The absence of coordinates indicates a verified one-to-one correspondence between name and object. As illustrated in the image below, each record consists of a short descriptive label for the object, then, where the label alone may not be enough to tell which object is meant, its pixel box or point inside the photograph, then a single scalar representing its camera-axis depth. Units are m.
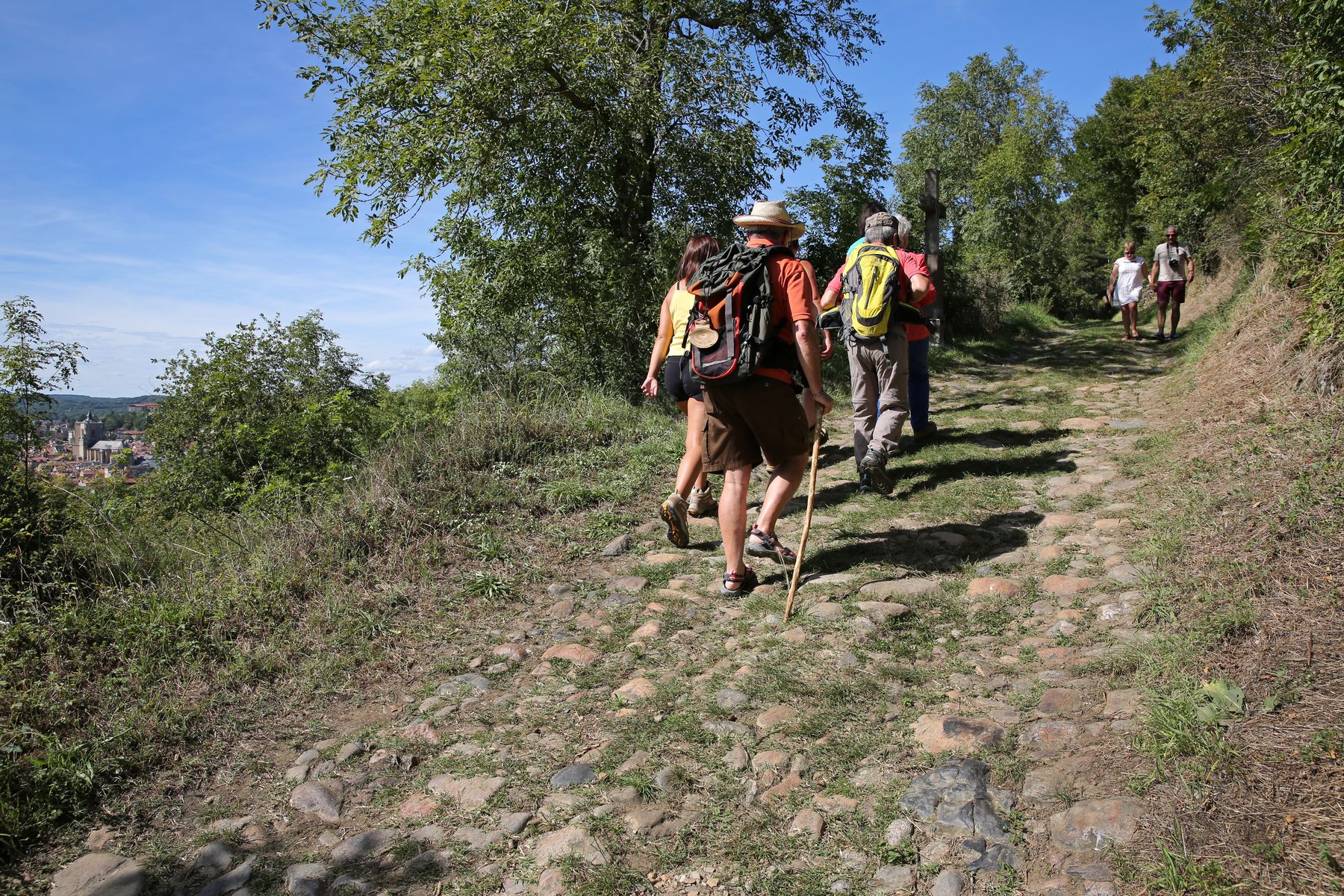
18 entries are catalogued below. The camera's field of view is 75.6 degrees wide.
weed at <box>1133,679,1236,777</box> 2.61
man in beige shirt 13.45
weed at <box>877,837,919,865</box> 2.69
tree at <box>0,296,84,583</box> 5.28
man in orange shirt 4.65
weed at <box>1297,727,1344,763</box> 2.43
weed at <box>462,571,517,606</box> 5.30
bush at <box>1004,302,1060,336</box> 18.44
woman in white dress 14.59
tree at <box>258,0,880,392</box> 9.39
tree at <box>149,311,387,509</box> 13.25
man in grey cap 6.33
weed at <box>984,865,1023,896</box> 2.47
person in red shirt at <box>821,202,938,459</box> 6.68
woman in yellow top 5.48
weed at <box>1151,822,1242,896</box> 2.18
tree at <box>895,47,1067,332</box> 28.45
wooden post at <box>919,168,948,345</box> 13.27
